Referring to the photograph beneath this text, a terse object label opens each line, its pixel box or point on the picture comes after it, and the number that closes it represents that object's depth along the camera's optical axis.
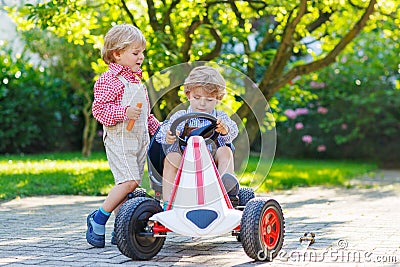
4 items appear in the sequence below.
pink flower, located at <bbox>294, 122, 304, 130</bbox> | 15.41
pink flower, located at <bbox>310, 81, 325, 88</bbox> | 14.91
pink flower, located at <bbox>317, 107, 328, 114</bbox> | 14.91
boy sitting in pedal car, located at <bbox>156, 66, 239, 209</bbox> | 4.27
